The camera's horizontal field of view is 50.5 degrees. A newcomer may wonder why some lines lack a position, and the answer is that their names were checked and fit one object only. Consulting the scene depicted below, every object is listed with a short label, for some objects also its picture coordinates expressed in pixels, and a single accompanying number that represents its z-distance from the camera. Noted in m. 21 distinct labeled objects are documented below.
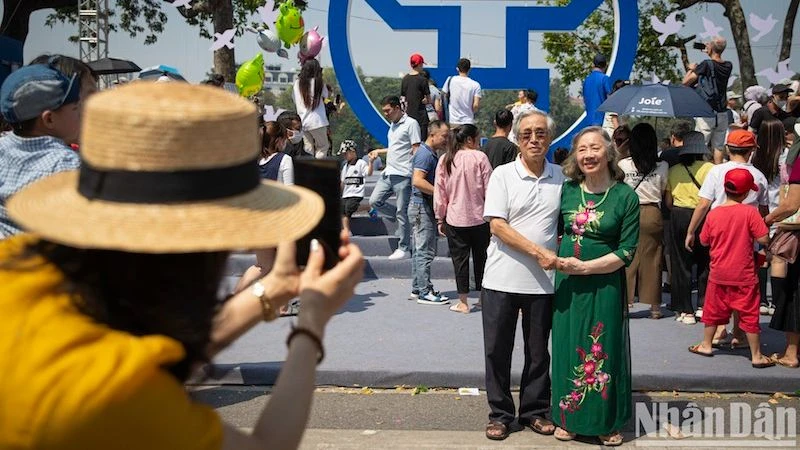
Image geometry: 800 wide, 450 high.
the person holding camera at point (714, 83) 10.80
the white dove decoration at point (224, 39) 13.53
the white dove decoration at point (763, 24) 11.93
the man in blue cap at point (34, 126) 3.37
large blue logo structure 12.98
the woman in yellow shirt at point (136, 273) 1.25
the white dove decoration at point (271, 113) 10.40
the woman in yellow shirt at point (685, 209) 7.72
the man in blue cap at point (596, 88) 11.93
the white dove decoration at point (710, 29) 11.08
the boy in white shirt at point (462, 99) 11.79
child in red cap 6.33
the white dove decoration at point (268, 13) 11.75
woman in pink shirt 7.77
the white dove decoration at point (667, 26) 11.68
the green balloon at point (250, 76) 12.19
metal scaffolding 19.70
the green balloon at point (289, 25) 11.88
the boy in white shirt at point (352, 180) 10.26
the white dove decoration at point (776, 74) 12.71
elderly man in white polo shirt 5.03
